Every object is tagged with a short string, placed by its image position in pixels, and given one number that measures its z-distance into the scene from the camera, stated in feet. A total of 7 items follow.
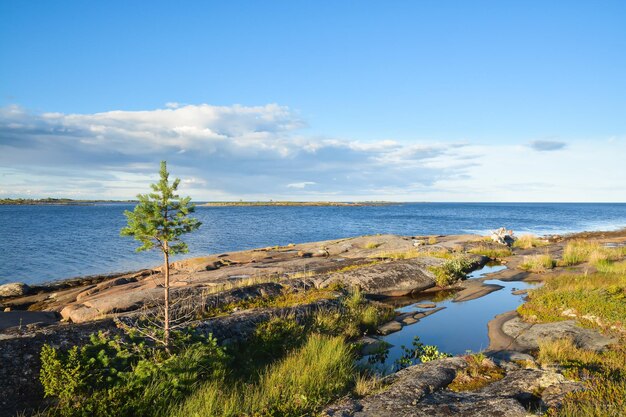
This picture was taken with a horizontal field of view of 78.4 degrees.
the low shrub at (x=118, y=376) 23.70
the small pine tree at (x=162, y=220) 27.22
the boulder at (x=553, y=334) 39.11
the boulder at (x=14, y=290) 84.69
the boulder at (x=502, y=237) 129.77
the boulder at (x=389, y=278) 67.92
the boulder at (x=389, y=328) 49.73
